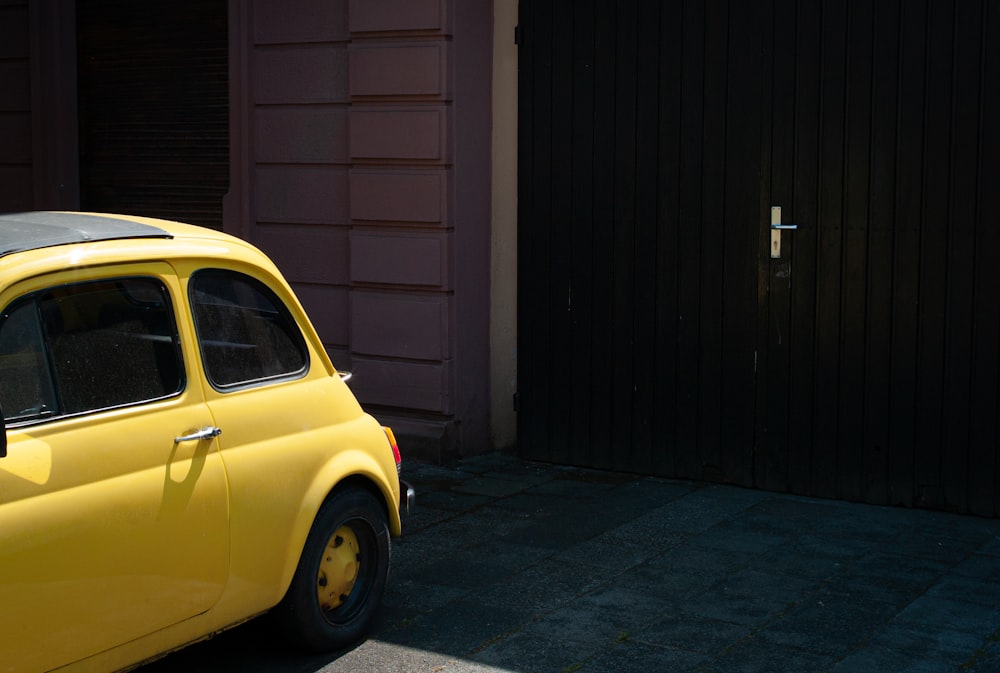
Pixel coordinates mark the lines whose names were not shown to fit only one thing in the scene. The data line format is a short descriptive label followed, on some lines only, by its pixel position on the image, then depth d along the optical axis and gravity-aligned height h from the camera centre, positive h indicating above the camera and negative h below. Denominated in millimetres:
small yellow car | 4215 -771
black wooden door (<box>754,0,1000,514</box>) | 7469 -130
